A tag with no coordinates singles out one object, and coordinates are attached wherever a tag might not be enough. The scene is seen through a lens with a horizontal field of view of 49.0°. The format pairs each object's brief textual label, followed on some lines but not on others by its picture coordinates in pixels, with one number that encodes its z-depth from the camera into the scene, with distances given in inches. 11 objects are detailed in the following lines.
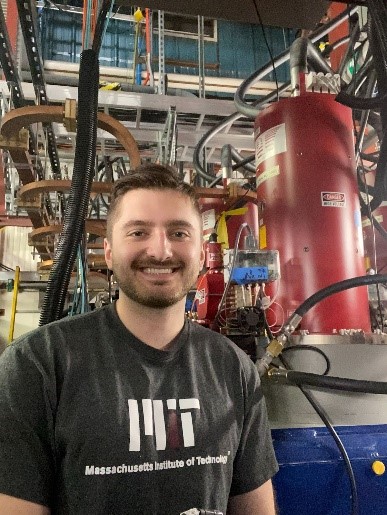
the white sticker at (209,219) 98.4
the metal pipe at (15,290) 115.8
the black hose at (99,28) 51.0
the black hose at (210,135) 93.1
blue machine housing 41.5
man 30.8
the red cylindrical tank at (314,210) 55.3
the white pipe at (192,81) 165.6
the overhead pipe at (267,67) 79.2
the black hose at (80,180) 50.9
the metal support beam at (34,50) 60.0
